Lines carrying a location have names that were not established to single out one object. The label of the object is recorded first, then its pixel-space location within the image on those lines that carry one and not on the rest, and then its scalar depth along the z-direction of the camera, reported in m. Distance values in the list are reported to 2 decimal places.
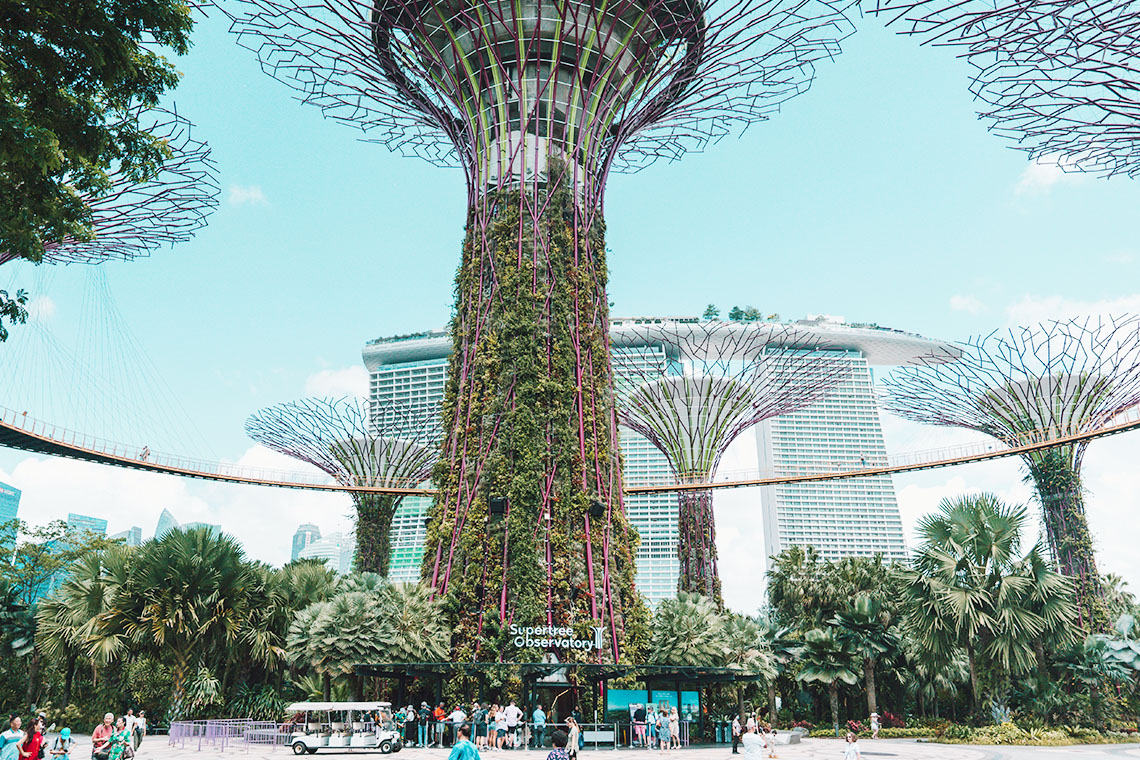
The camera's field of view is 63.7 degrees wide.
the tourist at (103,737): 17.56
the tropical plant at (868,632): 35.25
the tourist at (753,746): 16.48
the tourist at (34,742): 15.28
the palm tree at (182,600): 29.00
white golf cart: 24.64
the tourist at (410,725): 27.88
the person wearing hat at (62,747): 16.38
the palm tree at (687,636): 31.25
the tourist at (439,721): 27.12
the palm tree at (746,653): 31.61
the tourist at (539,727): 26.11
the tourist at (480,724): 25.64
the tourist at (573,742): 17.90
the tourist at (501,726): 25.22
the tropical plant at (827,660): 35.50
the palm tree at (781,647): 38.25
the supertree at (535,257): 32.88
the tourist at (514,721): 25.88
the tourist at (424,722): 27.79
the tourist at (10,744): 14.43
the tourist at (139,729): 23.43
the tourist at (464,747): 10.49
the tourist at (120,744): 18.02
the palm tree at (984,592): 28.33
